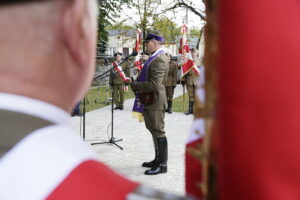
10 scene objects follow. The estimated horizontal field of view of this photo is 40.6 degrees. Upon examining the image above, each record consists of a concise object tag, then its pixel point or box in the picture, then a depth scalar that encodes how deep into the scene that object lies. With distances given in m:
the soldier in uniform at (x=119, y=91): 12.77
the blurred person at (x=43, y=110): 0.61
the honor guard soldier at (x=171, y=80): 12.31
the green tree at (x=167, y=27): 25.81
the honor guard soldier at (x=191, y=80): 11.28
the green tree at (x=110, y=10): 18.82
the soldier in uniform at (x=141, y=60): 9.06
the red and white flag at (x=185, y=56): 10.02
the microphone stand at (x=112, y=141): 7.33
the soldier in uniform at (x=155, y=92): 5.26
